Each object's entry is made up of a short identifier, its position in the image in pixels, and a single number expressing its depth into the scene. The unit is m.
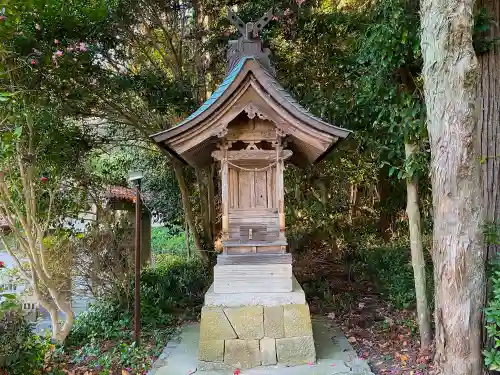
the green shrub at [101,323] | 5.83
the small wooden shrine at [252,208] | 4.64
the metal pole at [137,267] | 5.39
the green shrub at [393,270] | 6.49
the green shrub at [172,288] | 6.91
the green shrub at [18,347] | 3.70
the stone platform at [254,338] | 4.61
